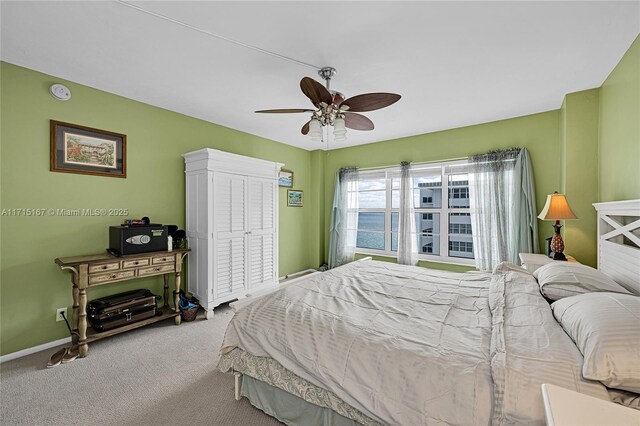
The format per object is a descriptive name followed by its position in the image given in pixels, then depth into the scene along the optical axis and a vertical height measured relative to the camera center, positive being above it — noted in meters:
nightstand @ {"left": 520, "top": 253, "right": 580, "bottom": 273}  2.66 -0.53
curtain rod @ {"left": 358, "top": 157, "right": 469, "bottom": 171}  3.98 +0.78
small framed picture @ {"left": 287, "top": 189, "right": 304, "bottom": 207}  5.07 +0.25
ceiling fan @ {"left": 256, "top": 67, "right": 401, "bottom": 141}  2.02 +0.88
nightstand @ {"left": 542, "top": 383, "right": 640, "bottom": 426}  0.72 -0.57
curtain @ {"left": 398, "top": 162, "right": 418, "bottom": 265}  4.38 -0.23
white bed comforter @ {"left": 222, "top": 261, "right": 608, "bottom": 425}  1.03 -0.66
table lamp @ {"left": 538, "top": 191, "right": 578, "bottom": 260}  2.60 -0.04
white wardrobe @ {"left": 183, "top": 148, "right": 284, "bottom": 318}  3.31 -0.19
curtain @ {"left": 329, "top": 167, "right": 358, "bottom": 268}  5.07 -0.12
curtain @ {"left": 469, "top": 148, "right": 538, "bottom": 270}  3.40 +0.05
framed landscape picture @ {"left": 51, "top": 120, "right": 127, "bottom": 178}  2.60 +0.64
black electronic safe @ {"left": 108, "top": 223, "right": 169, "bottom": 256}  2.68 -0.30
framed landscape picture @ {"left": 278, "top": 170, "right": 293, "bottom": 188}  4.87 +0.61
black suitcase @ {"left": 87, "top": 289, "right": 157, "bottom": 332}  2.57 -1.01
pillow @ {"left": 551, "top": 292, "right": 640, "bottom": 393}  0.93 -0.50
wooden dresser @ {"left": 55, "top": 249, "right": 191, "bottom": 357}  2.40 -0.63
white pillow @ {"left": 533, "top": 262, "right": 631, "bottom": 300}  1.55 -0.44
